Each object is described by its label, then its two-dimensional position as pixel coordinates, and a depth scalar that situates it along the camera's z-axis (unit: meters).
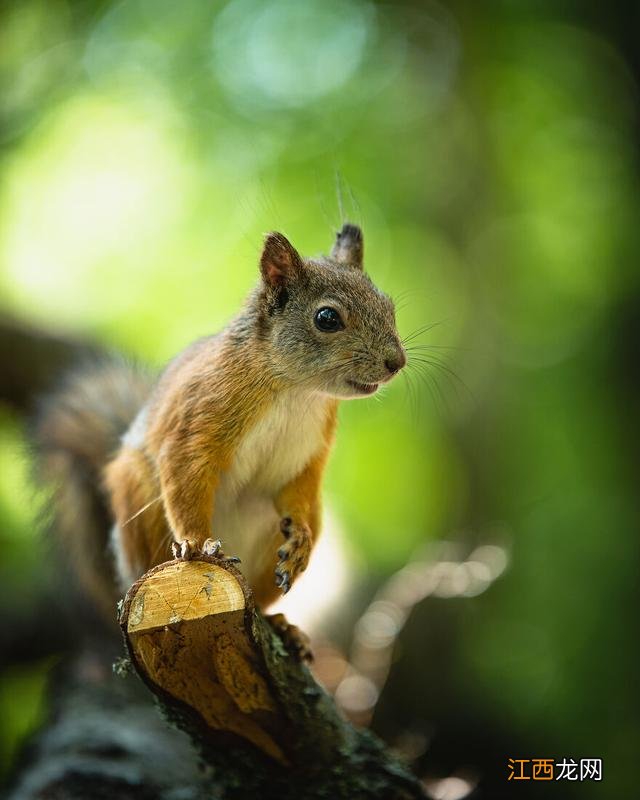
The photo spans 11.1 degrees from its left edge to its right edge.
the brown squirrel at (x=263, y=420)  1.12
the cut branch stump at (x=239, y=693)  1.06
